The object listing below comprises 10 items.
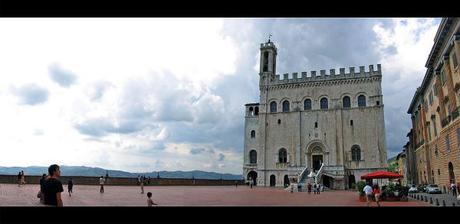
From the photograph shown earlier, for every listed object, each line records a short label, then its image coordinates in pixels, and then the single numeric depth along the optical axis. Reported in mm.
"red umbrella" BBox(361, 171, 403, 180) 27302
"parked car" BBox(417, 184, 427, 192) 35422
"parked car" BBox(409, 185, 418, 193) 35750
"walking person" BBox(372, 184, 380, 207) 20239
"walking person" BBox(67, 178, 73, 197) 21403
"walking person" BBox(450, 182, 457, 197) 26441
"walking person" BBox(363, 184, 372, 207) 20239
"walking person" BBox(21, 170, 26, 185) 28503
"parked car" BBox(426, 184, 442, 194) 30484
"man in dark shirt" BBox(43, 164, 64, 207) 5941
